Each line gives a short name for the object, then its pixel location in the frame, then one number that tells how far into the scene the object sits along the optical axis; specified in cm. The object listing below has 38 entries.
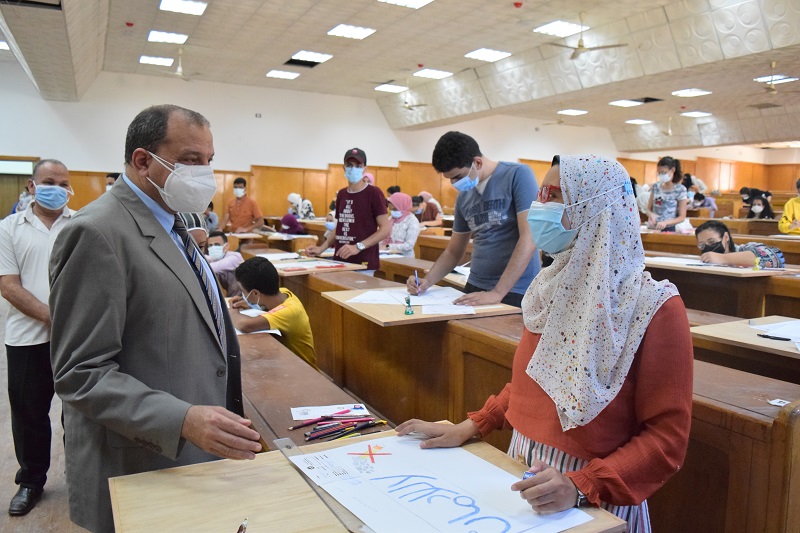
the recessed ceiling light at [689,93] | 1143
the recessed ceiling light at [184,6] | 821
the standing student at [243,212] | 957
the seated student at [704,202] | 1209
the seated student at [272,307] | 301
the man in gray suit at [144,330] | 113
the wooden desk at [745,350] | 215
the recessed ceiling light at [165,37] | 966
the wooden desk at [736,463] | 135
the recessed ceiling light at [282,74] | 1227
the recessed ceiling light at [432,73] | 1208
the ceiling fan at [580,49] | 813
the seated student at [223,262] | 472
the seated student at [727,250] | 406
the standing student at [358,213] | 436
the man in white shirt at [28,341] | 269
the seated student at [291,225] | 921
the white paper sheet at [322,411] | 177
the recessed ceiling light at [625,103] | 1335
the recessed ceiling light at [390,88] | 1348
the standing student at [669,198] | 735
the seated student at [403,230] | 677
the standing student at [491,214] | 272
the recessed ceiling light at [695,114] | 1478
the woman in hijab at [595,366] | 113
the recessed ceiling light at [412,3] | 795
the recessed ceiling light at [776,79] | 951
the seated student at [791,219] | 645
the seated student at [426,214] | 1053
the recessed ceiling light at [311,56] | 1080
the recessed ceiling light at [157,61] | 1115
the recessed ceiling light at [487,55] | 1052
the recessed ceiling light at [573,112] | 1465
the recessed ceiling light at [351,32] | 926
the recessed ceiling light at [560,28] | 892
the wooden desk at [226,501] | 95
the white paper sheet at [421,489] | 97
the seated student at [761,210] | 991
